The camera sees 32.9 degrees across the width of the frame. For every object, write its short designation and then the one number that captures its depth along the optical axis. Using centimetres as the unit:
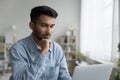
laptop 109
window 416
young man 115
